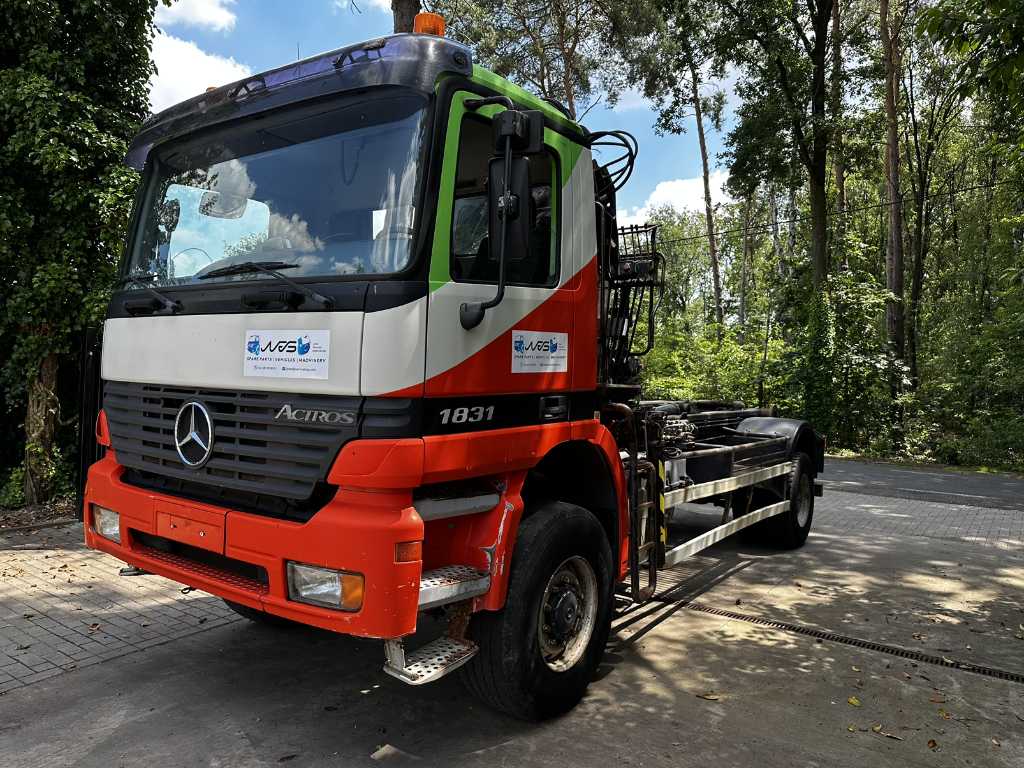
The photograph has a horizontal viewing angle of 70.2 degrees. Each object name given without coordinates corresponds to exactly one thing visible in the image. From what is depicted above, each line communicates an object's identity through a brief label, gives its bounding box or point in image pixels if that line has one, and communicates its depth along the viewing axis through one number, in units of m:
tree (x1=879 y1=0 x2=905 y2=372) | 20.55
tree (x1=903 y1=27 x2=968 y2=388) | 26.47
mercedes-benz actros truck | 2.96
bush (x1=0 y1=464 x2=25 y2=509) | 8.32
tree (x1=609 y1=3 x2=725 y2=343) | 18.94
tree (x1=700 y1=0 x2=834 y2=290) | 18.41
